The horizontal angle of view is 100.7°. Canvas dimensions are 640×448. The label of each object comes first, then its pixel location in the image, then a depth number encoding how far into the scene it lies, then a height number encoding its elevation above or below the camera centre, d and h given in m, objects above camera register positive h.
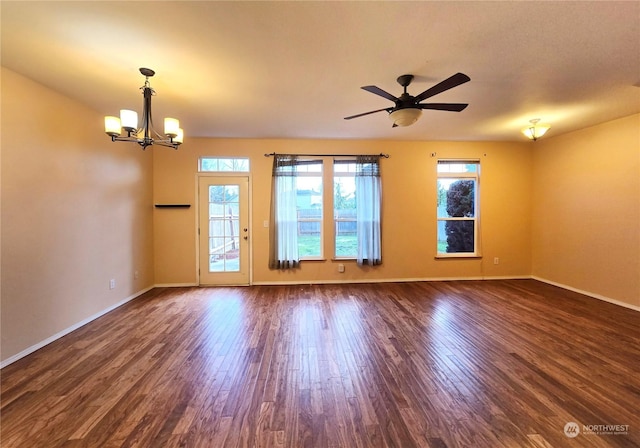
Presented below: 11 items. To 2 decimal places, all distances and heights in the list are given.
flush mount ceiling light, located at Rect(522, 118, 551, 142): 3.96 +1.36
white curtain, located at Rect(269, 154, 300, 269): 4.87 +0.11
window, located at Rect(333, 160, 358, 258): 5.07 +0.22
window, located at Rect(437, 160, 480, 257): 5.28 +0.24
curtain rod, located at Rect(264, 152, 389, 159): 4.88 +1.24
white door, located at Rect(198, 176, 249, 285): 4.87 -0.16
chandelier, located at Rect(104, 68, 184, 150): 2.38 +0.93
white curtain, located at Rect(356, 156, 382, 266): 4.98 +0.39
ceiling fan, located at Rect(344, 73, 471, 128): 2.47 +1.14
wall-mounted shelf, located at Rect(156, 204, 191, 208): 4.78 +0.30
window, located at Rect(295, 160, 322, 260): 5.02 +0.23
